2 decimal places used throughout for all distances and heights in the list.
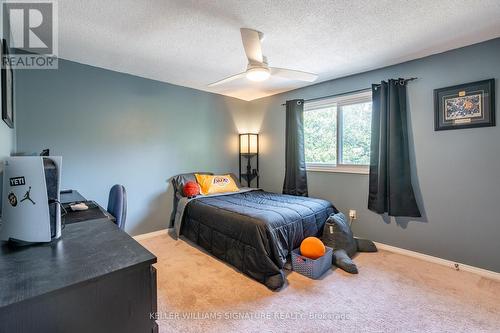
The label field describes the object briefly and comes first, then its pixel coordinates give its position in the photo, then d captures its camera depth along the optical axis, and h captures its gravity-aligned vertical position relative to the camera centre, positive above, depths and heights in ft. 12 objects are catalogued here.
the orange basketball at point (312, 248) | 7.59 -2.71
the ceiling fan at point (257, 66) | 6.35 +3.01
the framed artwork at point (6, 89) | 4.97 +1.76
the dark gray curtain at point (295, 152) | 12.17 +0.62
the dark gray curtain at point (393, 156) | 9.00 +0.28
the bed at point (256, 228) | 7.16 -2.20
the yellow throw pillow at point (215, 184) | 11.87 -1.00
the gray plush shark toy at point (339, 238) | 8.64 -2.78
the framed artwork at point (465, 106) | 7.47 +1.88
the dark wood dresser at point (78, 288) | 2.14 -1.20
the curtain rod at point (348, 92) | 9.05 +3.20
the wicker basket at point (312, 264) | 7.40 -3.19
